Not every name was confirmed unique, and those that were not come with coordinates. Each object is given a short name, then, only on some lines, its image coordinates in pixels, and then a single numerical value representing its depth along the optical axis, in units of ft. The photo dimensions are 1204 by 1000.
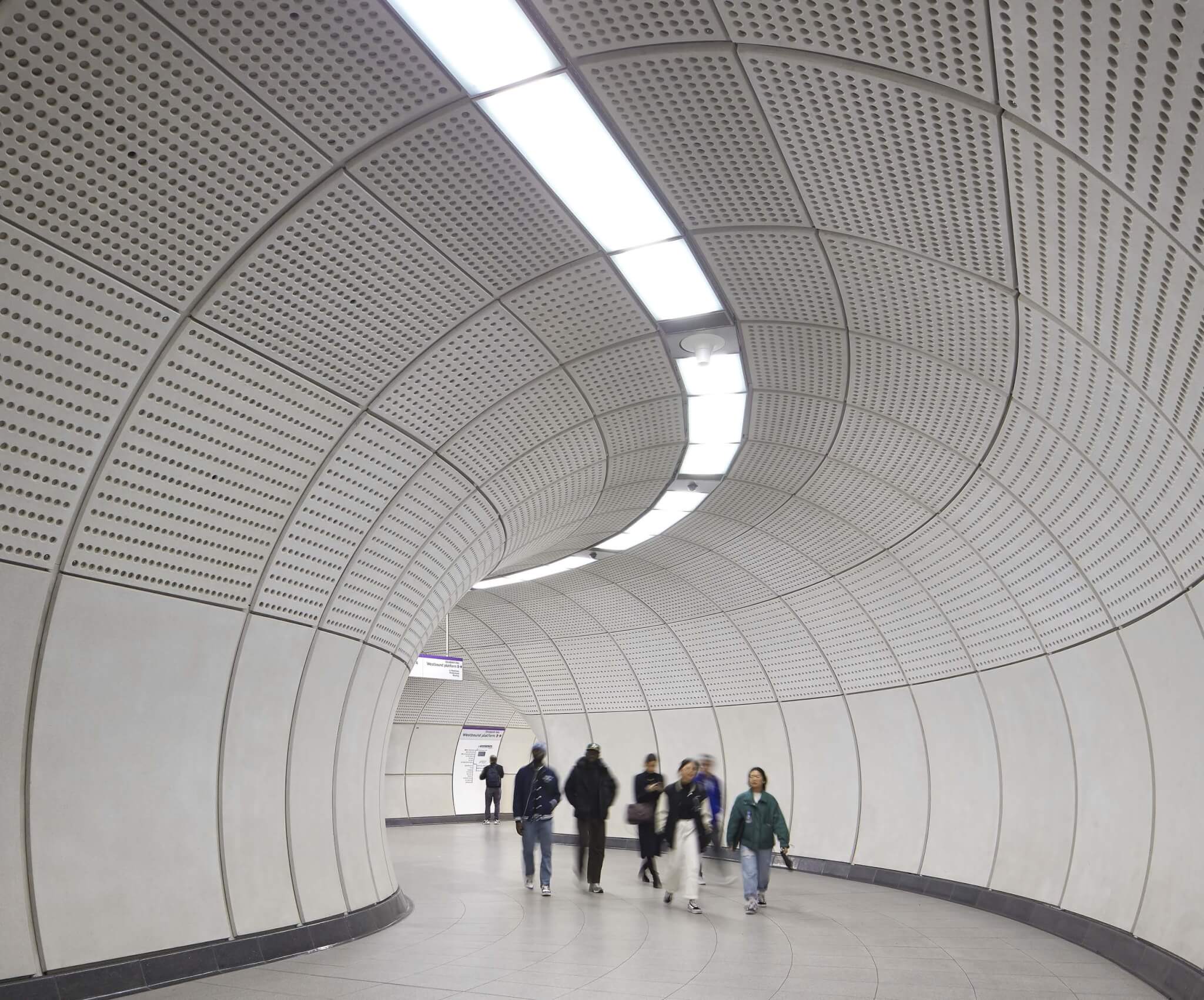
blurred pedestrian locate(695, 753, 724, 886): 45.27
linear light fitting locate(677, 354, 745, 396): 29.81
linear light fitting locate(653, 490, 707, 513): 44.11
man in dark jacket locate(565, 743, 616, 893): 41.22
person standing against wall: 87.10
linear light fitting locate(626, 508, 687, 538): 47.52
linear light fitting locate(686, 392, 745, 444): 33.09
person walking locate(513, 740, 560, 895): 40.11
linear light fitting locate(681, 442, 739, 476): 37.99
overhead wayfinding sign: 67.51
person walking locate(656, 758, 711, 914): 37.47
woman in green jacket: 37.88
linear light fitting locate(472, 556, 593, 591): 57.88
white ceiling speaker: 27.71
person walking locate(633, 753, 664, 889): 41.52
